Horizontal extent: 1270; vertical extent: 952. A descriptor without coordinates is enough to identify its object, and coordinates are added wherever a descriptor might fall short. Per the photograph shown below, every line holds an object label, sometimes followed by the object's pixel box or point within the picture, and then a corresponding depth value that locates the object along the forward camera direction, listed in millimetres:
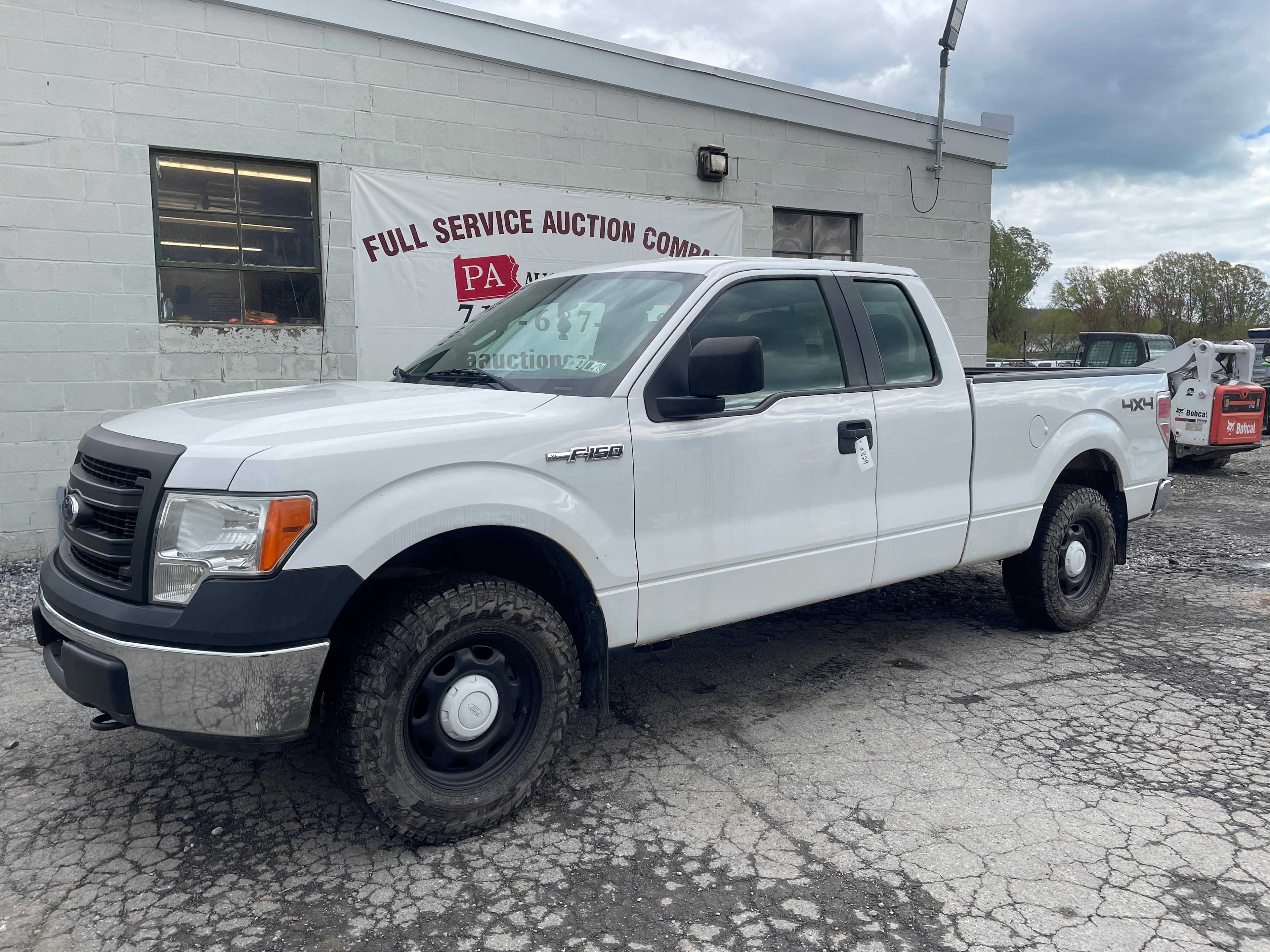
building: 6797
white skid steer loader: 12531
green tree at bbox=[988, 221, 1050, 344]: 60375
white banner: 7941
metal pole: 10703
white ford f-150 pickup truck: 2762
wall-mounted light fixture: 9484
